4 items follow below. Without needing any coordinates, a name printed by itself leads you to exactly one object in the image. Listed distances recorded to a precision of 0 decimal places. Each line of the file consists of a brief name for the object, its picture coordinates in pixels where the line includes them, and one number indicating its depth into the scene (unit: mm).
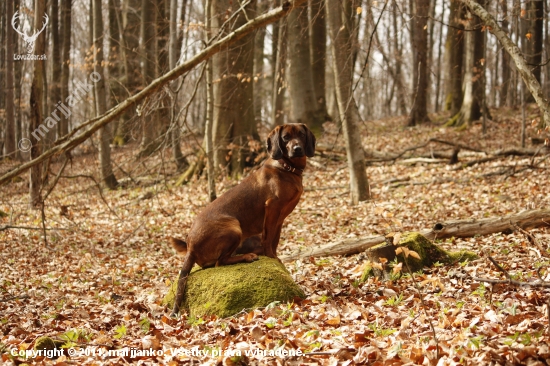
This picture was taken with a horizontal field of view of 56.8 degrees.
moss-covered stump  6195
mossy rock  5484
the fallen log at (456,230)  7582
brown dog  5949
